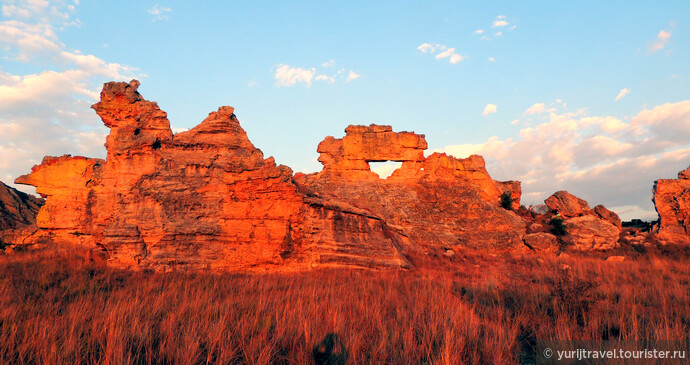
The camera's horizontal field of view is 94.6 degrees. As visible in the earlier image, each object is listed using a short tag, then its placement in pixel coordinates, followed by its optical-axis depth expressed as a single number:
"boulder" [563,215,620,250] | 22.06
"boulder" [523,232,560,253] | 22.19
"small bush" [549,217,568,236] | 23.80
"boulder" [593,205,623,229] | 27.45
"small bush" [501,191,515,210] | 29.61
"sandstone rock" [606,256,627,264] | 17.07
